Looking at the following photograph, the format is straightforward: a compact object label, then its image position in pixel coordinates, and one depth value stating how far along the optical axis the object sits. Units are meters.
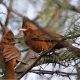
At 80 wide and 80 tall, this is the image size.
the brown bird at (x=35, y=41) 4.27
